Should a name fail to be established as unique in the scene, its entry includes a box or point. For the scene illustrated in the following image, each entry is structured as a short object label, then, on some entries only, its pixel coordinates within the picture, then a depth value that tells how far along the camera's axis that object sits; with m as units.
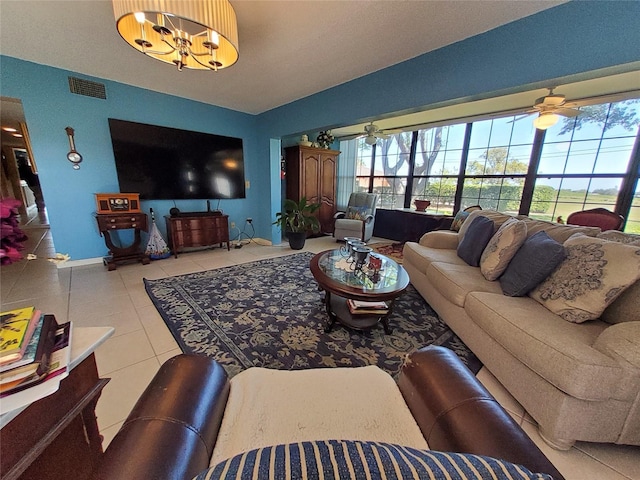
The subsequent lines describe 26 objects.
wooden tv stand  3.67
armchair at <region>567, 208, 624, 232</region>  2.71
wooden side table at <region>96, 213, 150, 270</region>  3.10
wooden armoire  4.86
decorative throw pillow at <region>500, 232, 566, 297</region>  1.54
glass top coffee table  1.70
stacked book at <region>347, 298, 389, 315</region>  1.90
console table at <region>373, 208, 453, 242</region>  4.47
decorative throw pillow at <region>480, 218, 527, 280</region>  1.84
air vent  2.95
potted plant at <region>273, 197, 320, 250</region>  4.22
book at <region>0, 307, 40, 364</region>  0.49
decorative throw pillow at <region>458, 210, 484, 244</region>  2.66
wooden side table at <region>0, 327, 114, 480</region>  0.50
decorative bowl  4.72
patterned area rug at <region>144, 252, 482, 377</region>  1.68
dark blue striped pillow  0.35
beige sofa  1.03
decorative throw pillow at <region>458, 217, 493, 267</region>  2.24
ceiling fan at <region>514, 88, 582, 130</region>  2.52
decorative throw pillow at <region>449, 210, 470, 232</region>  3.31
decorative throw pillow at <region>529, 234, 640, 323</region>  1.26
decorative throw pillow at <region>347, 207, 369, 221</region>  4.82
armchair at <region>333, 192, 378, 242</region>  4.68
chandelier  1.37
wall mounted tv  3.38
